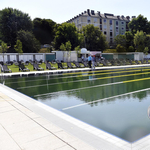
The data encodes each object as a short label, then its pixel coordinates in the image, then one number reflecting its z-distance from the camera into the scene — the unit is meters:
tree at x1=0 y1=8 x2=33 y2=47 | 49.56
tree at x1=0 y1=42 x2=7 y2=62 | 28.79
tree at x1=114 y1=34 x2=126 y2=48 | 64.75
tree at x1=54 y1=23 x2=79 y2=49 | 52.44
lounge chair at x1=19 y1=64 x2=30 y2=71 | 20.94
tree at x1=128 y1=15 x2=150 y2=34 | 71.78
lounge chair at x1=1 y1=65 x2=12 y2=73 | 19.40
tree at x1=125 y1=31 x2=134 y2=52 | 65.73
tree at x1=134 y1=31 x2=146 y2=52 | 57.19
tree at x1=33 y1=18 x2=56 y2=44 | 71.12
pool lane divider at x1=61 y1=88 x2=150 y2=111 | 6.13
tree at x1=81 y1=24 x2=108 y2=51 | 58.79
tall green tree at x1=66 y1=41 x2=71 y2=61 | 35.63
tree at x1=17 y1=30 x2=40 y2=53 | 46.03
